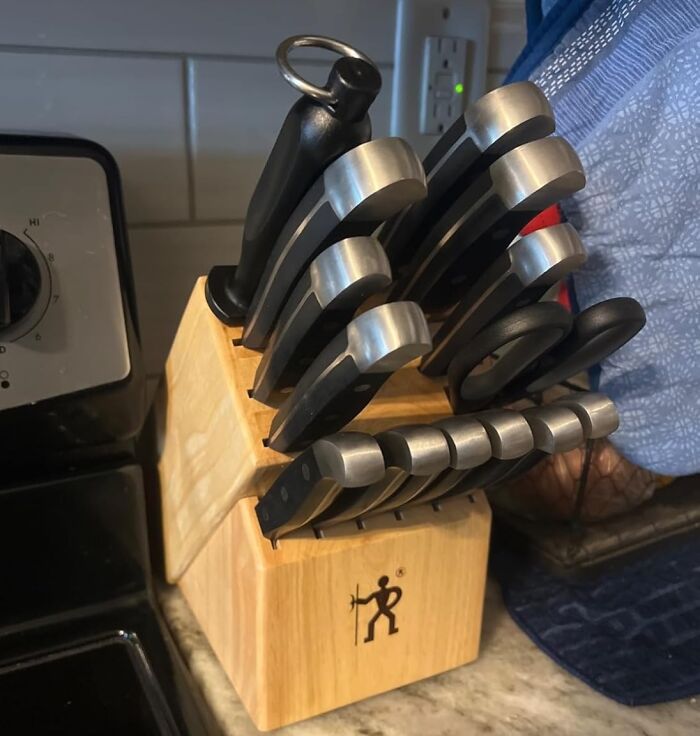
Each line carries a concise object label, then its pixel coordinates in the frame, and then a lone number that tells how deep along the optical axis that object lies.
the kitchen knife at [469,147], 0.35
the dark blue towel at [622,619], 0.47
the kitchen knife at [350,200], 0.30
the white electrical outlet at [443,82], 0.68
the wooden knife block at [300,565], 0.42
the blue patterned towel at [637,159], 0.48
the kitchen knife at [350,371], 0.30
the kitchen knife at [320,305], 0.30
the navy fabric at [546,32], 0.50
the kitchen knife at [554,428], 0.38
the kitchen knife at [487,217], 0.34
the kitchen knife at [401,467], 0.34
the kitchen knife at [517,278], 0.36
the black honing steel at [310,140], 0.31
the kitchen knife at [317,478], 0.33
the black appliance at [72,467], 0.43
